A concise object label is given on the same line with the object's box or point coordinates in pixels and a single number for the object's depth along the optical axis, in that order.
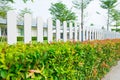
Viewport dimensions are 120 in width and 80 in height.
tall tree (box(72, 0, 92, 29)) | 11.47
